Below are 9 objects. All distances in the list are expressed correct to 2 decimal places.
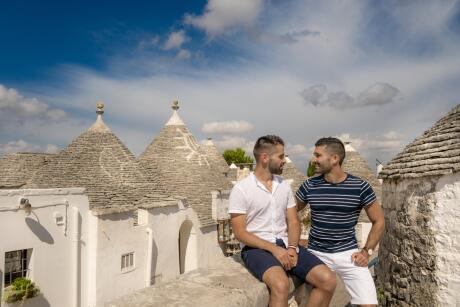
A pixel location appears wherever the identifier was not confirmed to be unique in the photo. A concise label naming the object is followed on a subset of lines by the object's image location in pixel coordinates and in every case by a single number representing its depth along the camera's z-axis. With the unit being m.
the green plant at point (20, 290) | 9.14
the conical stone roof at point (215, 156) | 25.16
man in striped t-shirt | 3.55
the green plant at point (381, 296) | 6.31
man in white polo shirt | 3.20
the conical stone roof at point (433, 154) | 5.43
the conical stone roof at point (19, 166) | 15.92
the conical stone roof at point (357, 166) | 21.22
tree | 53.12
